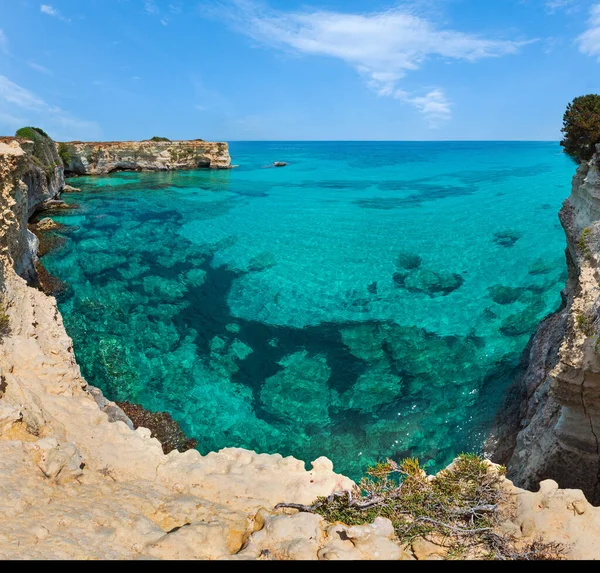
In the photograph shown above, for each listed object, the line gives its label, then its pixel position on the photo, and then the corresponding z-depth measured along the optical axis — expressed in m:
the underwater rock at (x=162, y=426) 11.80
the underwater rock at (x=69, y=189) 46.44
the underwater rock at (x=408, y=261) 24.98
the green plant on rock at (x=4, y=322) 8.92
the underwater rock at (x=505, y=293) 19.72
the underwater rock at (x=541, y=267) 22.84
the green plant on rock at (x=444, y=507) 4.61
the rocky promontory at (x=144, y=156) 59.53
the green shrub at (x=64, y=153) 56.37
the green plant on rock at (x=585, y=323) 7.32
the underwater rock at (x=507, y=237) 28.36
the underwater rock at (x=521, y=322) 16.80
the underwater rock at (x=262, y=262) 24.76
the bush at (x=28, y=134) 39.50
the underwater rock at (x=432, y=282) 21.20
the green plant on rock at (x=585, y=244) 9.31
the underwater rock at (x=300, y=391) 13.04
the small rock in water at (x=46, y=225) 30.86
